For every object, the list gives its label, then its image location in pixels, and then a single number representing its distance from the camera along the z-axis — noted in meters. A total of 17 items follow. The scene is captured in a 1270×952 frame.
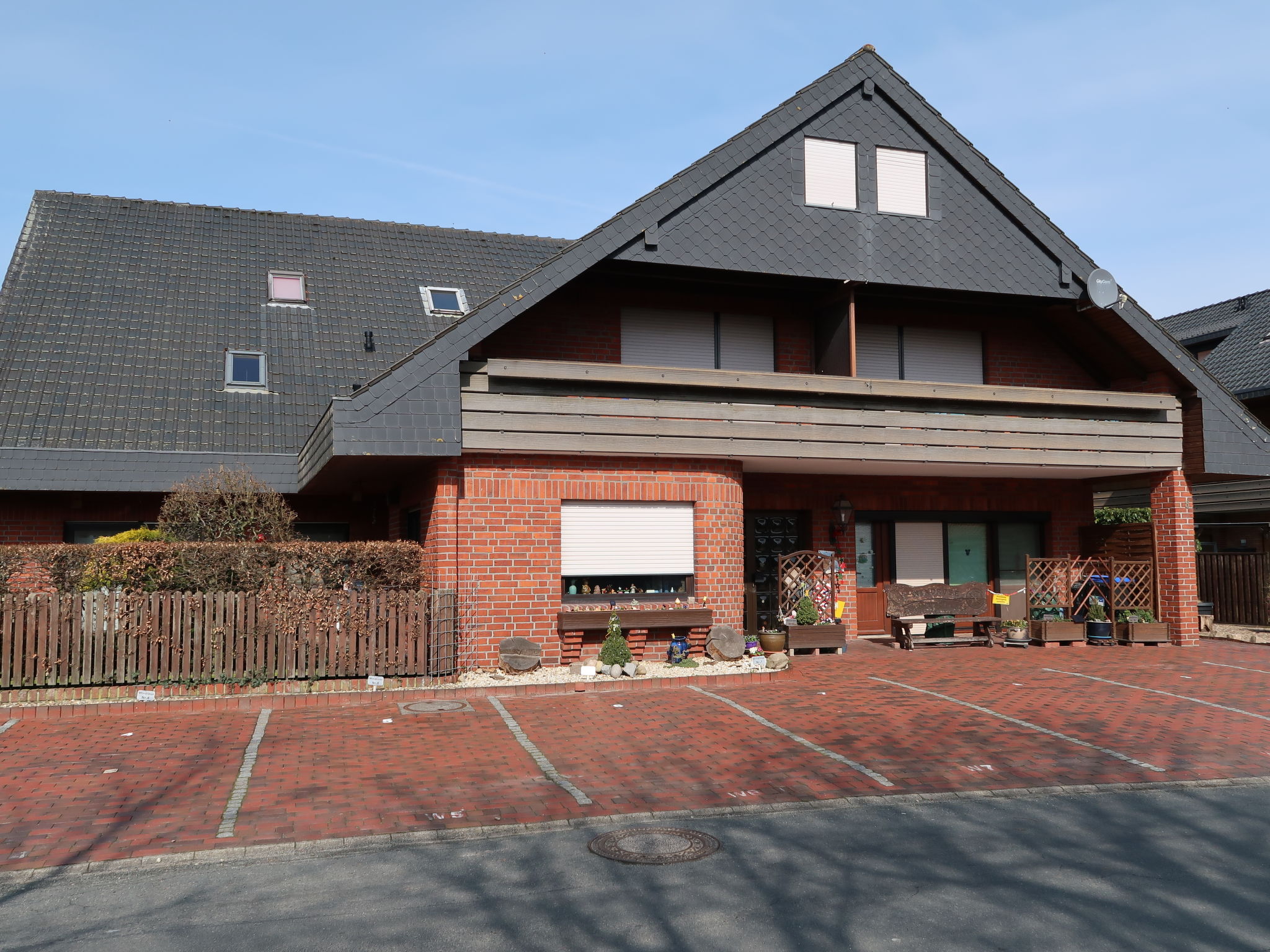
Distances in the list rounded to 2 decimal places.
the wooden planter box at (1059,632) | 17.08
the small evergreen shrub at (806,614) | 15.42
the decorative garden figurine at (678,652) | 13.95
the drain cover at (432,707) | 11.17
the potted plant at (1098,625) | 17.17
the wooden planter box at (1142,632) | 17.09
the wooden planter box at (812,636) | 15.39
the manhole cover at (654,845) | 6.48
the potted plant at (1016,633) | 17.08
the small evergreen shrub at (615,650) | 13.07
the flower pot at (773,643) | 15.30
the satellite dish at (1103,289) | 16.52
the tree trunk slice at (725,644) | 14.13
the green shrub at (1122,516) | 20.31
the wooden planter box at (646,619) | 13.76
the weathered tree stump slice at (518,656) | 13.18
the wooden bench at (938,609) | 16.61
